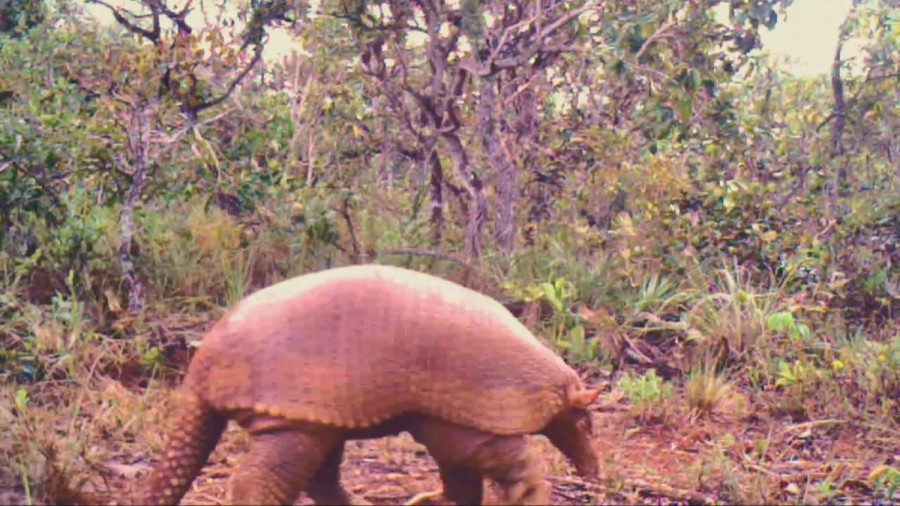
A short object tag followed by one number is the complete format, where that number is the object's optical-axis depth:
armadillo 2.38
